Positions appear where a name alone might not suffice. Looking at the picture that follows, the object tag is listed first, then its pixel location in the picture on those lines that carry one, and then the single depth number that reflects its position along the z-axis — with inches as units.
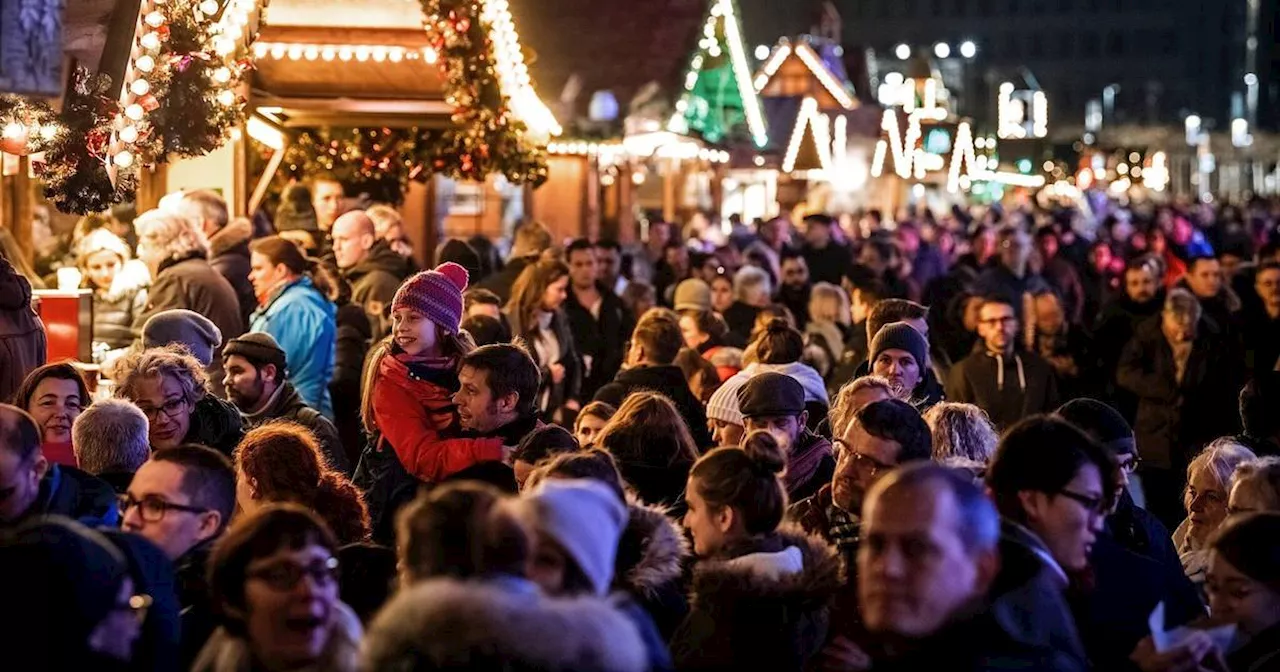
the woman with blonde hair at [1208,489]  296.8
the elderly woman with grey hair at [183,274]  438.9
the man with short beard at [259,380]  353.1
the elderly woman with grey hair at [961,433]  301.0
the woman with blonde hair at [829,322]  539.5
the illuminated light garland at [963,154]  1067.3
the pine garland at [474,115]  484.1
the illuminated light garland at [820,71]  2153.1
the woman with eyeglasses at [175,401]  312.5
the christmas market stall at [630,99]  969.5
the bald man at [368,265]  497.0
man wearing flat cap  317.4
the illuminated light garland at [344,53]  531.8
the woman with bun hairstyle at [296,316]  424.2
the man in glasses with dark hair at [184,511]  217.5
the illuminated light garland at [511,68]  492.7
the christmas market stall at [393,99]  499.8
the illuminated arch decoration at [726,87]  1254.3
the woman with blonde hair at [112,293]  467.2
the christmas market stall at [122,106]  306.8
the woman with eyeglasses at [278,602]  169.8
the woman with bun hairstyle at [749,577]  215.6
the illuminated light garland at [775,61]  2153.1
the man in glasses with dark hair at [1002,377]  477.4
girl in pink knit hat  318.0
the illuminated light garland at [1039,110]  2544.3
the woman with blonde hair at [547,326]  494.0
